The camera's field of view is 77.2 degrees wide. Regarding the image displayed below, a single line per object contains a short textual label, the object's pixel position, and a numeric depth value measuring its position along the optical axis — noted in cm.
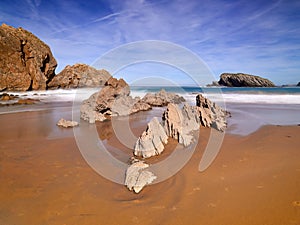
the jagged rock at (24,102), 1461
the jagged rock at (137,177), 283
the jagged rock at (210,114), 606
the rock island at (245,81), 6219
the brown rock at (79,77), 3799
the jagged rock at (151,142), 401
